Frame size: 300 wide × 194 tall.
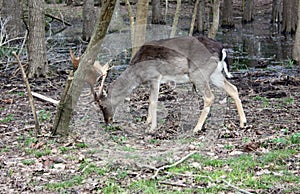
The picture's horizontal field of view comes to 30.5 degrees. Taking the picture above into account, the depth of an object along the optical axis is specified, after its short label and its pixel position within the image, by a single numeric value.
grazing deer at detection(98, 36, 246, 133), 7.76
